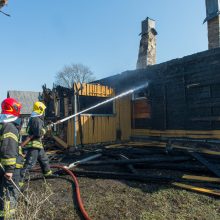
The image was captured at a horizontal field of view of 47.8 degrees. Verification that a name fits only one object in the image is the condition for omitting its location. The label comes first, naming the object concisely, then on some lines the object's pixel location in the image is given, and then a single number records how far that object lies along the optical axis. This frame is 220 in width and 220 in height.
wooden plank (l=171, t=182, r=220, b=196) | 4.77
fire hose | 3.90
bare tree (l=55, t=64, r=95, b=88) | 56.75
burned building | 9.82
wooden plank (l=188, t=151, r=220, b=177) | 5.71
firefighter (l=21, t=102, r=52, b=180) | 6.25
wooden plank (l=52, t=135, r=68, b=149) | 10.97
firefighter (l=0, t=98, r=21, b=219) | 3.77
